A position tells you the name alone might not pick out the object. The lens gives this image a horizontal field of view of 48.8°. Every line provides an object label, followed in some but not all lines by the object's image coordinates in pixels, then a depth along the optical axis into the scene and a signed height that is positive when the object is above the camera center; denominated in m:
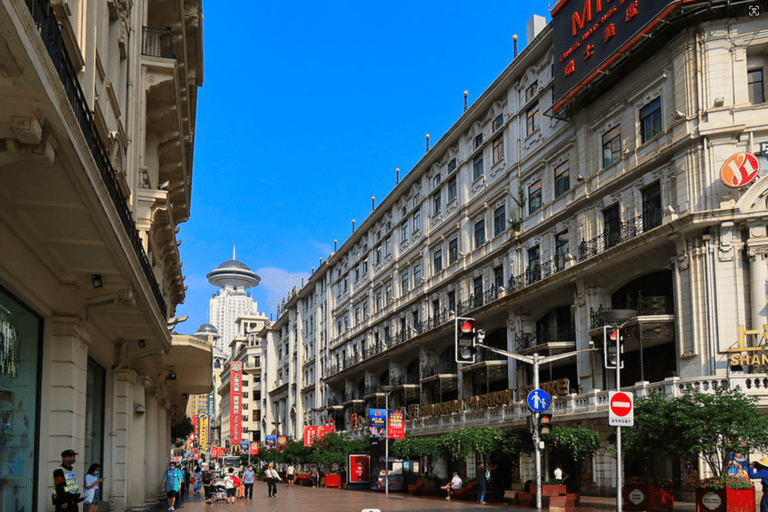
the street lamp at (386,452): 44.75 -3.64
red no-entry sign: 19.05 -0.58
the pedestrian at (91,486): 14.98 -1.71
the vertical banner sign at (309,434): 75.88 -4.25
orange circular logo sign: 30.47 +7.60
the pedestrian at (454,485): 38.91 -4.56
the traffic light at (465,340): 20.61 +1.10
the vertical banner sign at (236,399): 119.62 -1.61
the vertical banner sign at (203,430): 160.41 -8.39
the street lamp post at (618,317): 22.14 +1.80
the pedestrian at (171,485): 28.88 -3.27
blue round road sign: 23.81 -0.45
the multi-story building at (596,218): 31.09 +7.61
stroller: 37.19 -4.58
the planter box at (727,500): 22.34 -3.10
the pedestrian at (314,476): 64.75 -6.81
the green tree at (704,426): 24.11 -1.22
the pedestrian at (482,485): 35.88 -4.20
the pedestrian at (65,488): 12.58 -1.47
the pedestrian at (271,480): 43.88 -4.80
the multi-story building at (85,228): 8.64 +2.32
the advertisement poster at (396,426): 47.62 -2.25
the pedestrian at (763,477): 18.45 -2.12
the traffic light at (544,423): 23.55 -1.06
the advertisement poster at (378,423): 47.59 -2.04
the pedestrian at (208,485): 38.50 -4.78
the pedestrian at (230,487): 37.31 -4.36
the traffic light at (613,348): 22.19 +0.94
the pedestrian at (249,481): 41.38 -4.53
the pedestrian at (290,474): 72.12 -7.37
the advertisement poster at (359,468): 52.06 -5.01
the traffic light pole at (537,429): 23.61 -1.22
